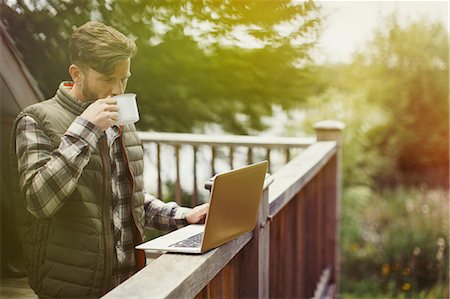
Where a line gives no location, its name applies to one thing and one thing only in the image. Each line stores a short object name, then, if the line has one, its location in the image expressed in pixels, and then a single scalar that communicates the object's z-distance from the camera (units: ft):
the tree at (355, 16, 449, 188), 38.78
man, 4.91
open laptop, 4.97
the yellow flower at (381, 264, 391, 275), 27.27
